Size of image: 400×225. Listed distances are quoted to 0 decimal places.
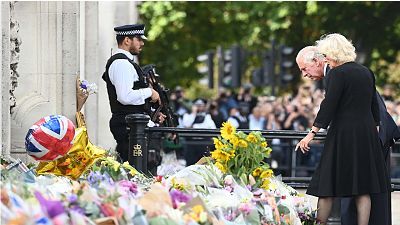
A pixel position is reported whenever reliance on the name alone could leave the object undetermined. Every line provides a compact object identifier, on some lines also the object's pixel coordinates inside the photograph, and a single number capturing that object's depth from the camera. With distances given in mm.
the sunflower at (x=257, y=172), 18922
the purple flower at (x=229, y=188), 18044
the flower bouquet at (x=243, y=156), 18750
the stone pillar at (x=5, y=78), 20562
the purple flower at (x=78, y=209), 13312
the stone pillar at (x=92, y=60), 27297
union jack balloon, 18141
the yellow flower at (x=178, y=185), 17153
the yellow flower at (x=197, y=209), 14629
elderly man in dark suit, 21141
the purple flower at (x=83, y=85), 23828
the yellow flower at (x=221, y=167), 18984
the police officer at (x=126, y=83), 23469
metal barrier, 23453
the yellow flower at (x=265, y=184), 18984
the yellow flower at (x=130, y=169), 19623
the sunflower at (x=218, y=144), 18828
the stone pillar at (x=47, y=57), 23781
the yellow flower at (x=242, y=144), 18672
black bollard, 23422
